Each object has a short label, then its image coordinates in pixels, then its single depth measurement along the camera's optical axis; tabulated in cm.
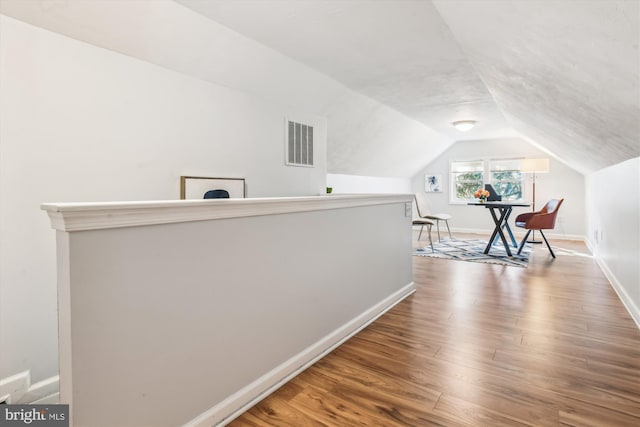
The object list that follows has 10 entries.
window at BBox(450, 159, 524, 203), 793
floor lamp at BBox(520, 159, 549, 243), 675
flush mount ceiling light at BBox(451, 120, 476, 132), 629
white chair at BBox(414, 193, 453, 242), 660
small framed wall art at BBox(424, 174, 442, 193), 892
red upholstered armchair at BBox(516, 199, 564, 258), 521
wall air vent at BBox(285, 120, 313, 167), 406
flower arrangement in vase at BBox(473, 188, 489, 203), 608
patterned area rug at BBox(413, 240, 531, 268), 511
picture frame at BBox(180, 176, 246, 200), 288
